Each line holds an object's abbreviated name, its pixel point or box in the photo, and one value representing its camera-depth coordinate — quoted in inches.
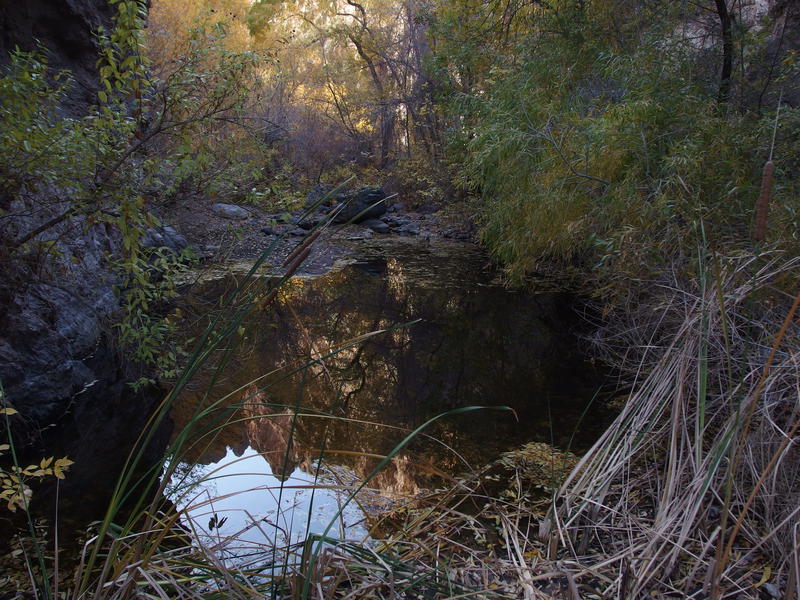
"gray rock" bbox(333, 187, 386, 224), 566.1
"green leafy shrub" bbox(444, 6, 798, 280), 154.3
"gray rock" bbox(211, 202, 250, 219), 424.3
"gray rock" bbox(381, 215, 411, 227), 583.5
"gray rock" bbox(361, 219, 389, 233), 573.0
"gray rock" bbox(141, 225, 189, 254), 297.1
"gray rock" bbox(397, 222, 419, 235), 550.6
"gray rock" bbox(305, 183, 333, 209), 527.7
